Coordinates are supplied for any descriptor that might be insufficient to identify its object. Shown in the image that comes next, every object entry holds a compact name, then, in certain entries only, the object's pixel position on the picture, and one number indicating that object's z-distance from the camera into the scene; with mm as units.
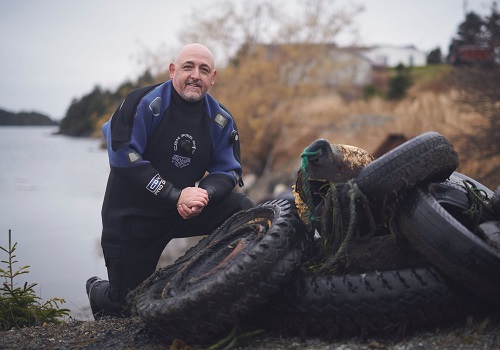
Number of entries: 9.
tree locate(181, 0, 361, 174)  23812
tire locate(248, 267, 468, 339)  3158
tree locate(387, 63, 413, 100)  32781
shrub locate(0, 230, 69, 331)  4469
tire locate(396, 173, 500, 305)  3129
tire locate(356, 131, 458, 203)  3480
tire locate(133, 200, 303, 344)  3113
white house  73469
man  4207
